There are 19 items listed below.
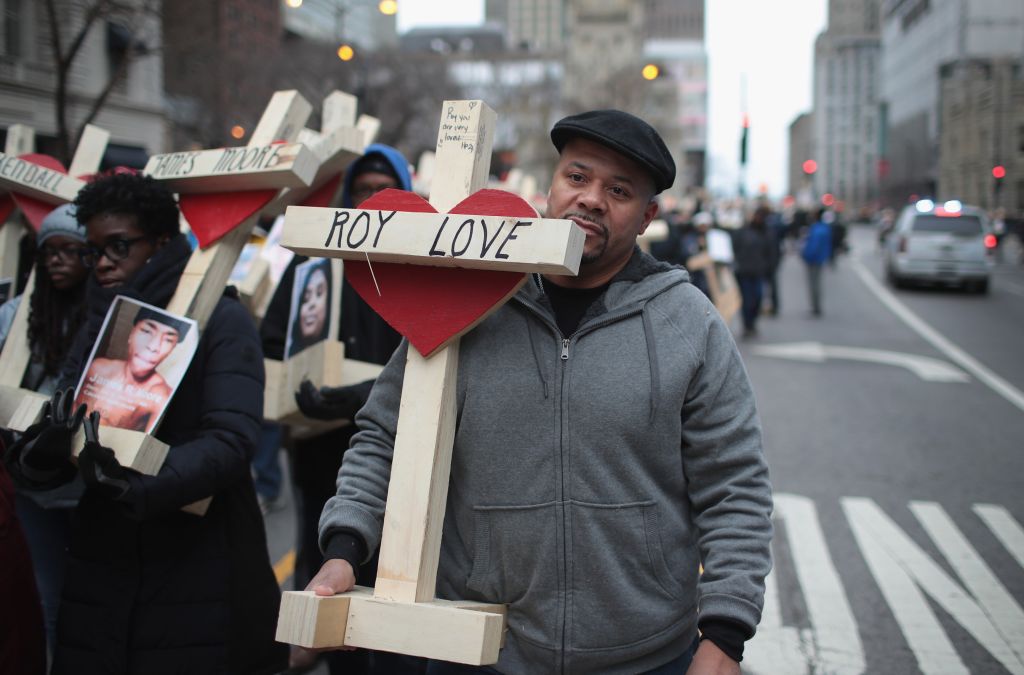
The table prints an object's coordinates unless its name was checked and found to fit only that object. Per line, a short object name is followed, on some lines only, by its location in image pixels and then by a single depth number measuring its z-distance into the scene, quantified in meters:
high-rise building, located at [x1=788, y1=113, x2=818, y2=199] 168.50
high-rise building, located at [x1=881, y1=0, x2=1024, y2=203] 70.56
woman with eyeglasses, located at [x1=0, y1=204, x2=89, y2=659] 3.16
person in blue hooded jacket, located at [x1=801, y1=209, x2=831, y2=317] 16.52
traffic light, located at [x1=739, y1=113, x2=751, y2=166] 22.56
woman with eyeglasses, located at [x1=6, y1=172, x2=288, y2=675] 2.47
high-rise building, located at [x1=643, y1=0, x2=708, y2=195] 142.25
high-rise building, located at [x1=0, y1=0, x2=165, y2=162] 9.97
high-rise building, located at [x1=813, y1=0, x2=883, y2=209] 156.50
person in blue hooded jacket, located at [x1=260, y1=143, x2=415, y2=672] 3.61
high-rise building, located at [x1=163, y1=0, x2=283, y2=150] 10.37
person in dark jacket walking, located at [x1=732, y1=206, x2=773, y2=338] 14.28
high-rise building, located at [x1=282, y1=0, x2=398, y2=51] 66.62
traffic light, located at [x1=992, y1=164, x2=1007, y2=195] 36.91
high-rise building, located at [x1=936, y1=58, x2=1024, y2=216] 58.59
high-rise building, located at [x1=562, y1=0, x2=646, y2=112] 113.44
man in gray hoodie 2.04
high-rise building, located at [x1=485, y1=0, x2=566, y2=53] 108.17
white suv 20.66
